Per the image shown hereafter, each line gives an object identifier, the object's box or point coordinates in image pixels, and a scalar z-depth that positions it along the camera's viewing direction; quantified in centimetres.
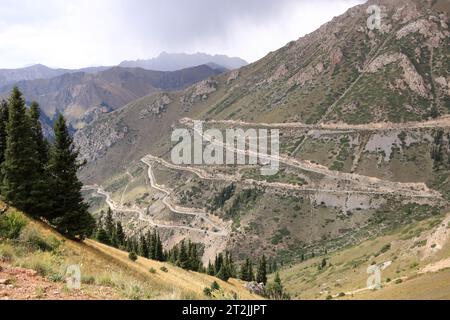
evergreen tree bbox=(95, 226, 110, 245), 7104
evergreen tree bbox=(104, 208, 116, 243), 9089
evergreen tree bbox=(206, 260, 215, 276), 9202
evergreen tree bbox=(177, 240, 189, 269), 7751
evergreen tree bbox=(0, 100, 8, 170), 4409
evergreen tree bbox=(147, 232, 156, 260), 9077
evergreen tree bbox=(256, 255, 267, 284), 9294
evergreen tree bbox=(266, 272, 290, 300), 6702
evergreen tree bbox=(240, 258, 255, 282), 9425
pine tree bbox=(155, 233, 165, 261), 9483
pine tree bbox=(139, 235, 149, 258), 8671
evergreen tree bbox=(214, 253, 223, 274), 9925
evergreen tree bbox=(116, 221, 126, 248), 9031
